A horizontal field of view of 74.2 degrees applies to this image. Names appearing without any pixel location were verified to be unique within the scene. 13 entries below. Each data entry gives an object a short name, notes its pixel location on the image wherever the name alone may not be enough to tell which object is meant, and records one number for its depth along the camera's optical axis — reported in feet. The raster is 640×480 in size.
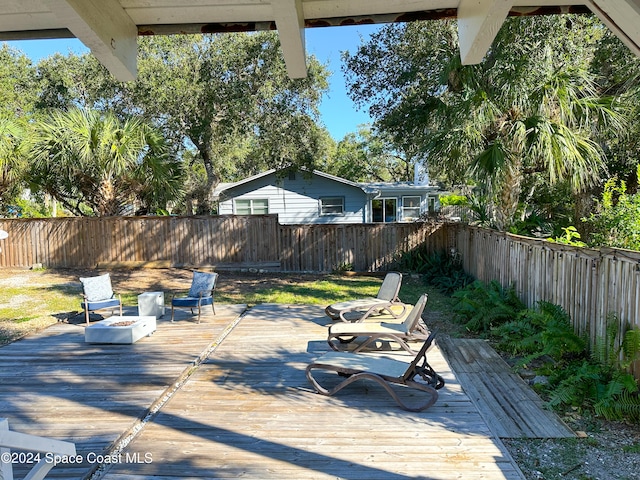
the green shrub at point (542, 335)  17.87
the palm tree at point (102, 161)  42.09
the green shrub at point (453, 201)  48.84
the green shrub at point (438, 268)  37.78
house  69.41
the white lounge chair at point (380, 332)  19.20
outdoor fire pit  22.40
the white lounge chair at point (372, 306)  25.25
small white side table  27.58
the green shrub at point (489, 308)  24.88
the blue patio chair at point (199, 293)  27.37
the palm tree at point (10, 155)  44.47
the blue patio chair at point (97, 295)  27.02
